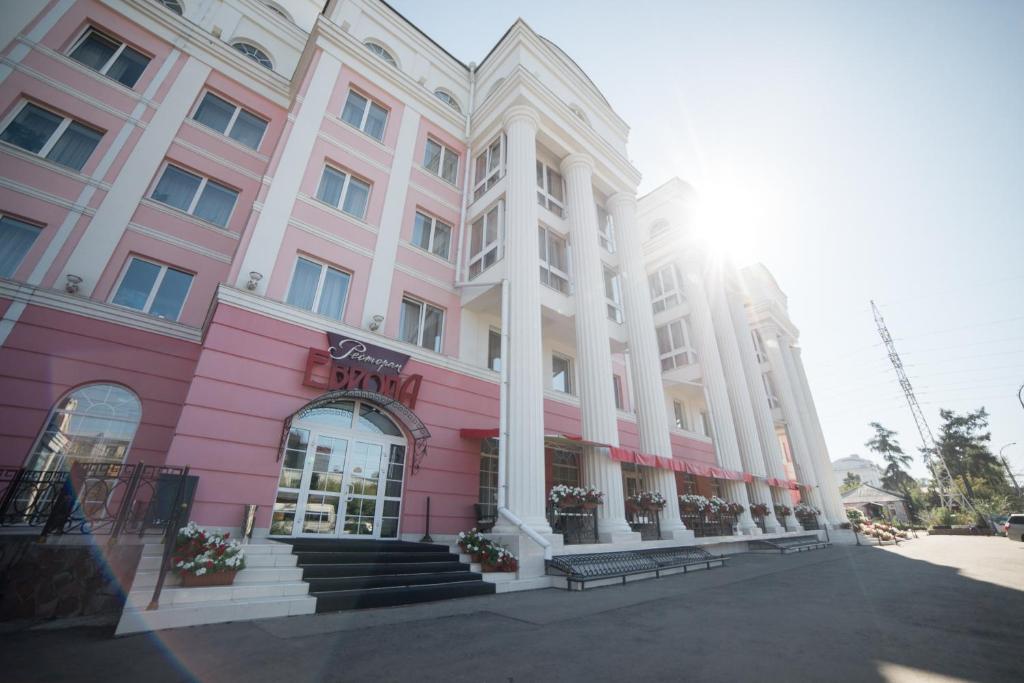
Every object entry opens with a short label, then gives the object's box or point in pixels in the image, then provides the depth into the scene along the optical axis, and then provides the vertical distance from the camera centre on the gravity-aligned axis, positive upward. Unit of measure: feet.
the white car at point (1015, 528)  70.23 -0.76
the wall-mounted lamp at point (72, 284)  30.55 +15.80
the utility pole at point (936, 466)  126.41 +18.22
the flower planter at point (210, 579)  19.24 -2.98
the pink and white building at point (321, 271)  30.22 +21.82
